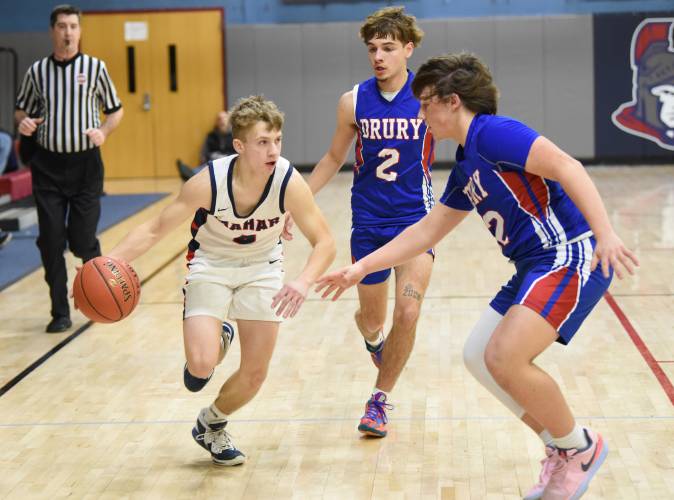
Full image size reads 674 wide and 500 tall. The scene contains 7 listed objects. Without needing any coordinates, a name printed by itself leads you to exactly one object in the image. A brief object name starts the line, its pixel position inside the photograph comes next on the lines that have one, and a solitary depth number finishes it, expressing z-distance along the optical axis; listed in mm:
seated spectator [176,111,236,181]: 30654
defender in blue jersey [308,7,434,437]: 8870
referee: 12442
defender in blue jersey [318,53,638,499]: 6381
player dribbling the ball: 7561
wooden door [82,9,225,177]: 31631
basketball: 7690
